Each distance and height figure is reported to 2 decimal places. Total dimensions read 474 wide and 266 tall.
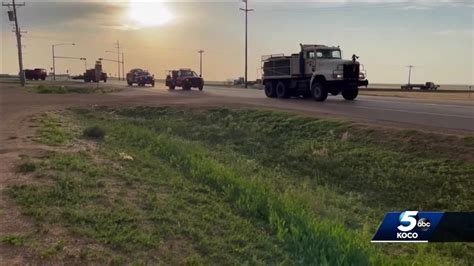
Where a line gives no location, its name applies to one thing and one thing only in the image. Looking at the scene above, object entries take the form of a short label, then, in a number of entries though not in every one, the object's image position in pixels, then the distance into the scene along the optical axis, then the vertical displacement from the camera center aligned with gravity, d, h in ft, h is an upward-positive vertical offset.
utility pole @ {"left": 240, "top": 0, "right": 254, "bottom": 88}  224.12 +12.35
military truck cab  86.84 -0.59
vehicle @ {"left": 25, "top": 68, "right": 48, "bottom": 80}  317.42 -1.96
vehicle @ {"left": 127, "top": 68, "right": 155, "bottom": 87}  214.28 -3.18
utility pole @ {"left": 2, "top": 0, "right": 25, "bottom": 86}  199.72 +15.73
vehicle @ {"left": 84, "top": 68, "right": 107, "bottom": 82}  288.92 -3.08
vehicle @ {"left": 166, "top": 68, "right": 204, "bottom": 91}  165.58 -3.17
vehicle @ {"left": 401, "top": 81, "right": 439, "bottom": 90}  321.32 -10.83
